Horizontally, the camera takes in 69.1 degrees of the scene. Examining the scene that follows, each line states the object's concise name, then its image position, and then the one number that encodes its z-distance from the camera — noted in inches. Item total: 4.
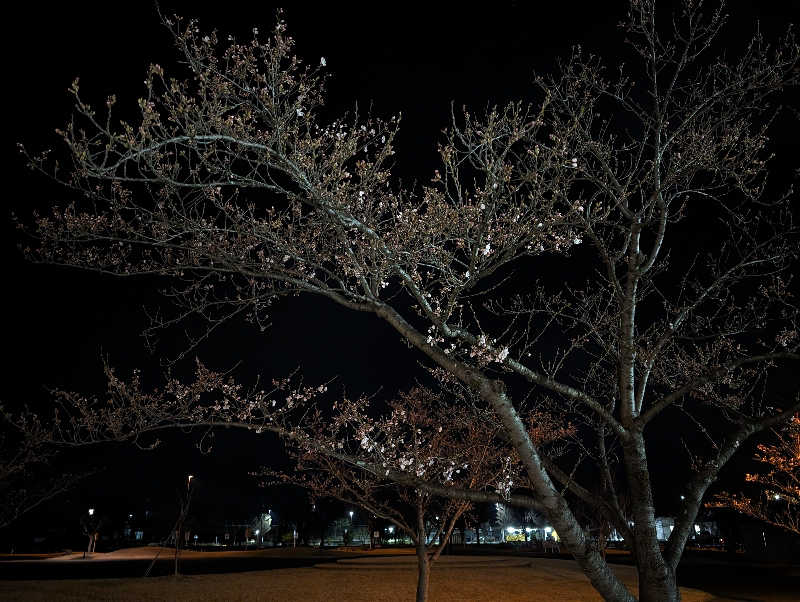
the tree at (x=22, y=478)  689.0
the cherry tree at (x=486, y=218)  198.7
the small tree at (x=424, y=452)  458.9
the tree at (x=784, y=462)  585.9
